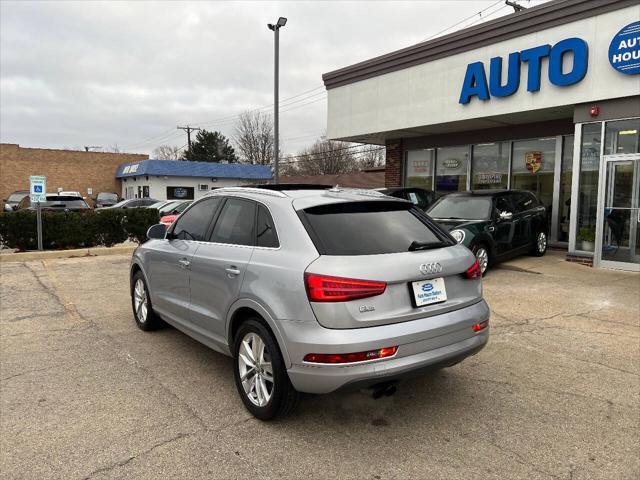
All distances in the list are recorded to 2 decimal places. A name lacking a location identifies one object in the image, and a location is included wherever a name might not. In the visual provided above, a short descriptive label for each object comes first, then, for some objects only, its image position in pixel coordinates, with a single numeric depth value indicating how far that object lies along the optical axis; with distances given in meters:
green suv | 8.70
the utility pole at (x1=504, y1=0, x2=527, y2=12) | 19.83
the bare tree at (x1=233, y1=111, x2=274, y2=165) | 63.75
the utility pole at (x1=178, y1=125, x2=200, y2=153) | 60.88
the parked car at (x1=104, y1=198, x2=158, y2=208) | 25.32
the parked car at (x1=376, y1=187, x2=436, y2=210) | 11.95
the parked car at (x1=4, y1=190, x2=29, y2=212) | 27.00
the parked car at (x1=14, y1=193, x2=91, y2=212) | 18.33
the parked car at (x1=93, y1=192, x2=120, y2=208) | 33.90
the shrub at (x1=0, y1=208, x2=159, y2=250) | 11.93
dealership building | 9.45
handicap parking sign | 11.23
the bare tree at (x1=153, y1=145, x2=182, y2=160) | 86.50
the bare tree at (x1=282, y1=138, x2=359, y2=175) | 60.40
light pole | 16.42
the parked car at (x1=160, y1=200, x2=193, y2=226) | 17.34
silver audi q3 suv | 2.93
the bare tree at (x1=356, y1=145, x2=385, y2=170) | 59.70
